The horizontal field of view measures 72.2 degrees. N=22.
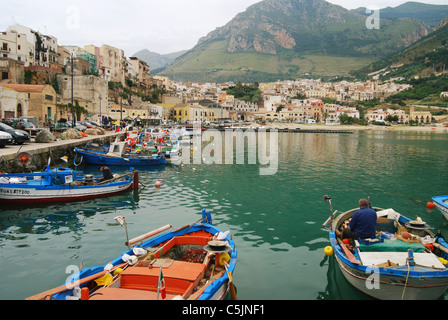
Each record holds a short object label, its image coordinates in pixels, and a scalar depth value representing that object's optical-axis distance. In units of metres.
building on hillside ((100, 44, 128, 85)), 91.85
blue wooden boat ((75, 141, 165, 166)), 29.08
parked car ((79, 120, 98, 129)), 48.29
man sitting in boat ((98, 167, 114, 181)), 18.80
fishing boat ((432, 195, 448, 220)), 14.08
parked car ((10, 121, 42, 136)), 30.33
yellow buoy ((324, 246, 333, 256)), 8.86
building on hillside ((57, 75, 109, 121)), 61.19
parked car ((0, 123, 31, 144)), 24.04
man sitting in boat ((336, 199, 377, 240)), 9.09
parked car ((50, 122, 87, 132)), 38.42
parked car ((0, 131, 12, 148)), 21.81
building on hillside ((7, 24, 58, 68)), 61.94
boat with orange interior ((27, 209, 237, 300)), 6.30
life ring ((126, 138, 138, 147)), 36.50
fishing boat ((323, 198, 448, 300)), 6.80
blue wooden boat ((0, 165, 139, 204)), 15.29
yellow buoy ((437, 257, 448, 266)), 7.62
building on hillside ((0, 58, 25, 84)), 48.66
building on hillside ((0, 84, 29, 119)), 35.22
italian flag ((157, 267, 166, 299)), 6.15
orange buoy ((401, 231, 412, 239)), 9.15
